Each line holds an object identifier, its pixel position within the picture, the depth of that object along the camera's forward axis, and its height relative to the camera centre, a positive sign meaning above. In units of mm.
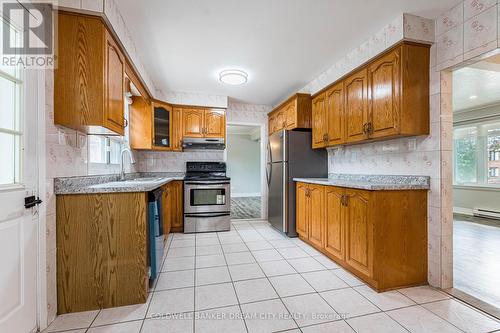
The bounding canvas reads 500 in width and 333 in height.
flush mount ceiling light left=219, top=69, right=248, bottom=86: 3018 +1245
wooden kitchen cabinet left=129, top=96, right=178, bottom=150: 3455 +668
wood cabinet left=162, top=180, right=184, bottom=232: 3633 -665
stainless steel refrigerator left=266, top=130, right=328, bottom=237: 3398 -2
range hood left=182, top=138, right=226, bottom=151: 3965 +411
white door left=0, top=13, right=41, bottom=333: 1191 -172
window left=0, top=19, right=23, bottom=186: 1199 +252
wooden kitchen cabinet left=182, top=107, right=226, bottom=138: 4000 +796
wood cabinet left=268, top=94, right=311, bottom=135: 3406 +851
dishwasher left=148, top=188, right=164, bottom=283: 1911 -602
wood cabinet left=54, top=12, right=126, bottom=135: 1603 +683
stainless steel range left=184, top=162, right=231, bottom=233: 3619 -626
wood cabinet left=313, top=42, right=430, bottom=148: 1972 +676
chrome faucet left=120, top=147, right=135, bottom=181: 2760 -34
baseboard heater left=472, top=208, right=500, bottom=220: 4460 -985
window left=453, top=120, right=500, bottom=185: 4656 +268
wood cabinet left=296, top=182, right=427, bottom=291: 1897 -631
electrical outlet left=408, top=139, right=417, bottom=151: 2121 +205
